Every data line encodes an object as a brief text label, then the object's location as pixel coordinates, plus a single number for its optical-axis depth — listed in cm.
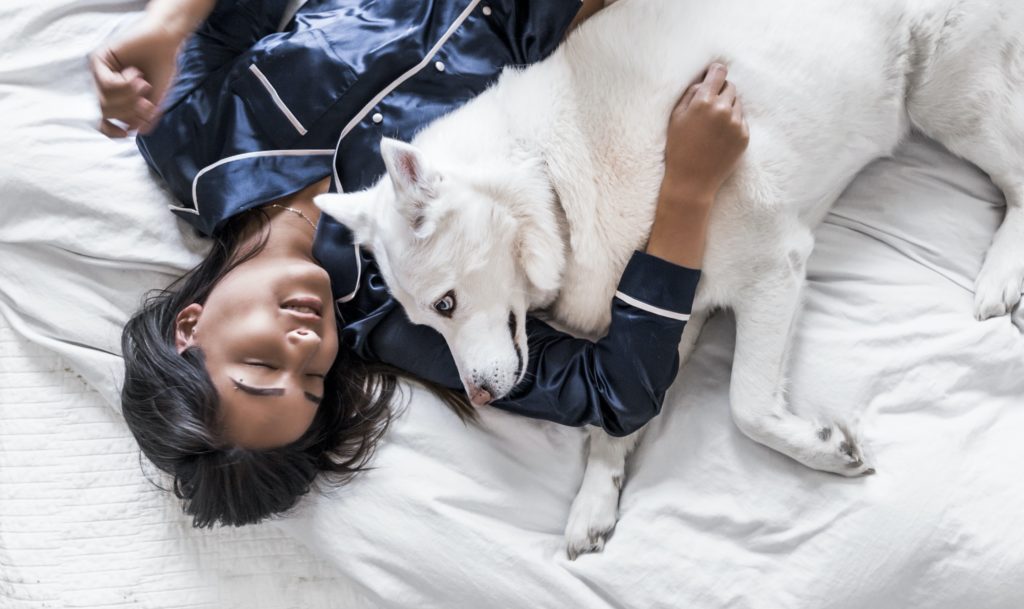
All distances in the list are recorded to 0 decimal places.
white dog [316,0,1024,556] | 184
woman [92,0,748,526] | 186
